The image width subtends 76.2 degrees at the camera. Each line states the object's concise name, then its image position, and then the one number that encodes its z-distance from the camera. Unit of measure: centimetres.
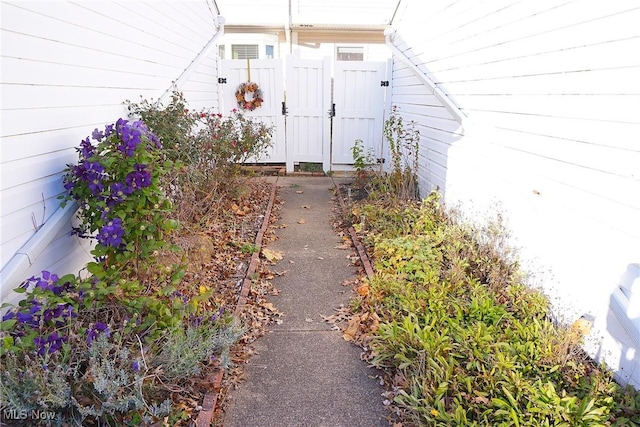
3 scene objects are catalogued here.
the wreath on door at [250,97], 840
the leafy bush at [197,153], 440
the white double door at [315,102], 829
